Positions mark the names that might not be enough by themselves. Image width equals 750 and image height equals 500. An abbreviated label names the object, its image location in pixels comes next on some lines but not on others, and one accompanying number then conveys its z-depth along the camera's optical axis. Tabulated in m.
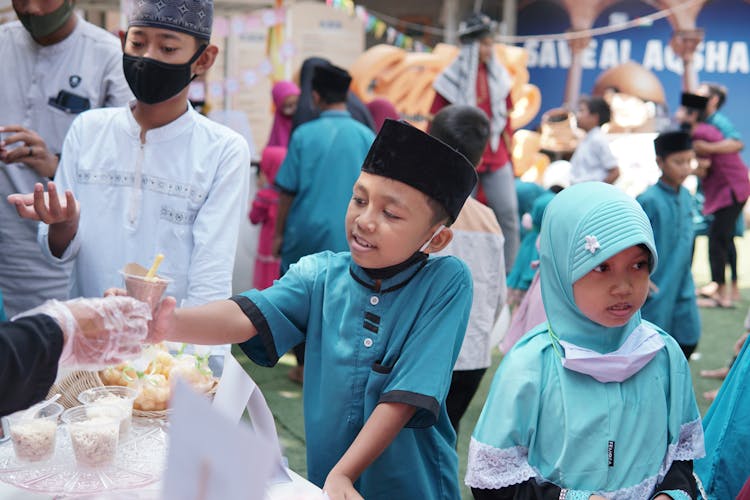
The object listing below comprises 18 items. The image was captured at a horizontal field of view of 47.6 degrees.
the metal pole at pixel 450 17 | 14.08
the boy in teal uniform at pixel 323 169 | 4.67
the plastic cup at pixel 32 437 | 1.59
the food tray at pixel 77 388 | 1.87
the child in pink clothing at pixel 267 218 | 5.55
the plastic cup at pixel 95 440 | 1.58
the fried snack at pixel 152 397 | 1.86
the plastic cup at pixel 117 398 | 1.72
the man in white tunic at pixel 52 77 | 2.95
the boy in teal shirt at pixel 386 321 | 1.85
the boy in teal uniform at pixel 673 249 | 4.38
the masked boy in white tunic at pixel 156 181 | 2.41
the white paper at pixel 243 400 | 1.64
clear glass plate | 1.54
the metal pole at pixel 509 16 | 14.30
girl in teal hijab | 1.82
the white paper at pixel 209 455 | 0.97
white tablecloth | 1.54
